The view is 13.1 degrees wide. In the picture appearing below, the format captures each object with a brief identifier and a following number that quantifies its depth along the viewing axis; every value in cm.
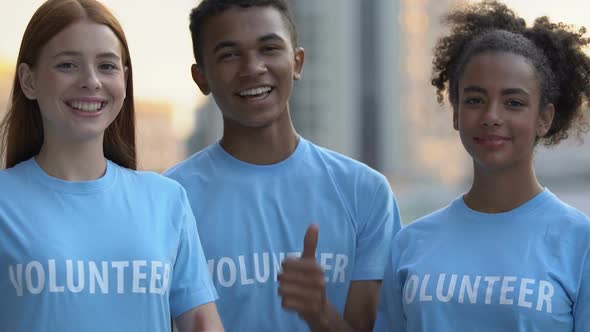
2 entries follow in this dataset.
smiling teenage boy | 369
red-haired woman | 340
